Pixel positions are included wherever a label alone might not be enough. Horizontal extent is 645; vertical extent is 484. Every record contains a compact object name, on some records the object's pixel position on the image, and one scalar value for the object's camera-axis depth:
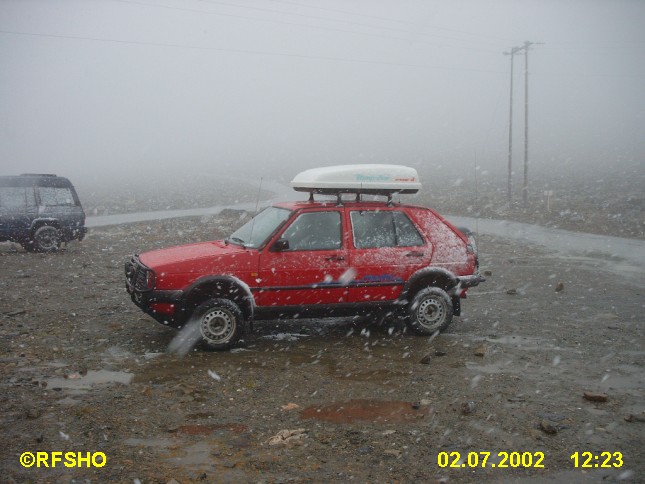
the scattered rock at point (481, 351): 6.78
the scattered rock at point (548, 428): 4.67
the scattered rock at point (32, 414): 4.83
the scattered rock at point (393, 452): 4.31
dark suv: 14.23
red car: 6.68
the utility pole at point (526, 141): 27.03
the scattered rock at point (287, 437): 4.51
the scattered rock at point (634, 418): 4.91
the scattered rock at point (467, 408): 5.05
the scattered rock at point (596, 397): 5.31
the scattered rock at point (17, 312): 8.28
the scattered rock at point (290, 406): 5.24
